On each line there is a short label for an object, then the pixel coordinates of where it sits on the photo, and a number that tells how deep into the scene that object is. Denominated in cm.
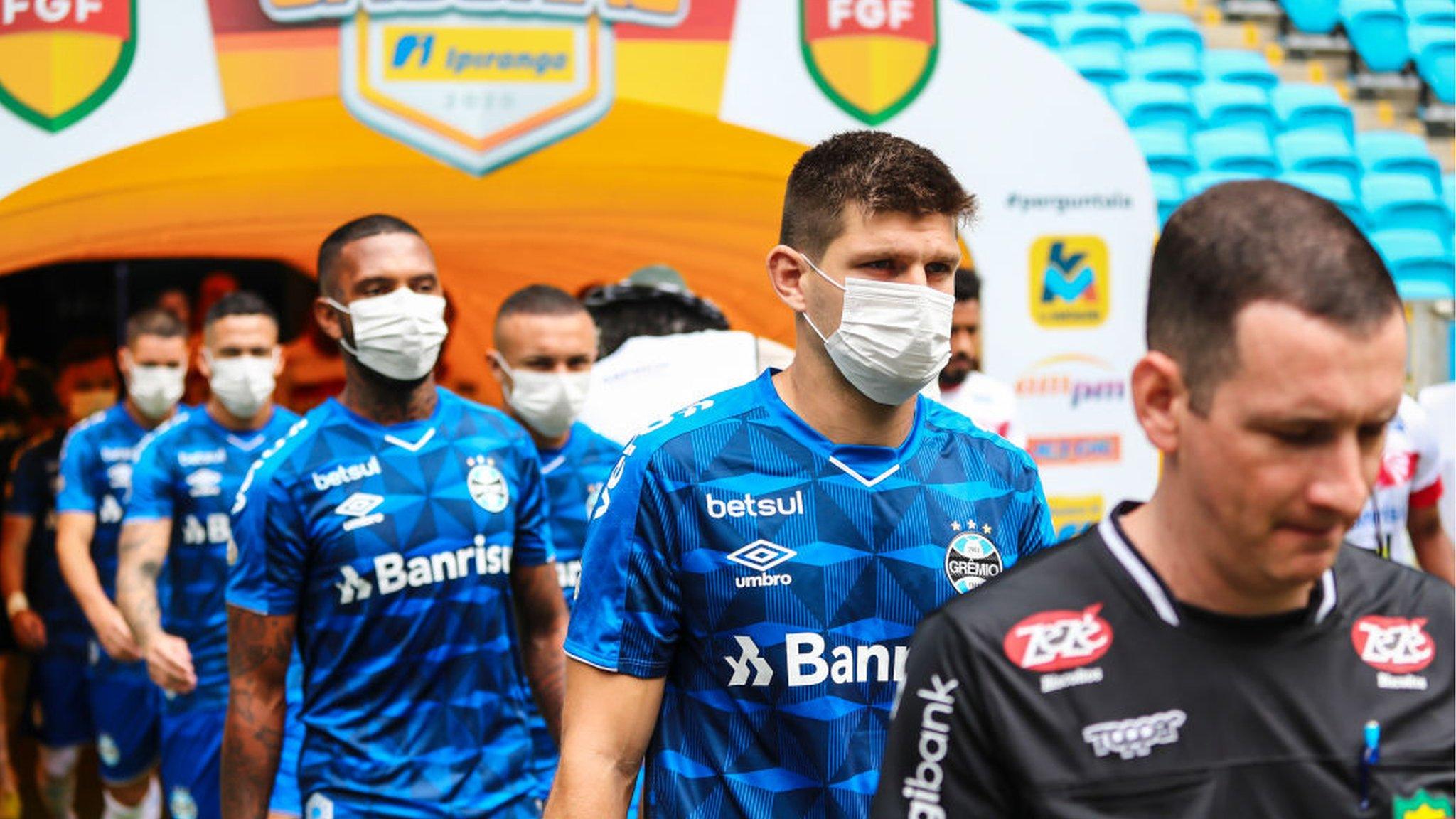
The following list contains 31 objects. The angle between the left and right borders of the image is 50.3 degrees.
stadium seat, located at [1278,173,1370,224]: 949
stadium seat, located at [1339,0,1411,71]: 1060
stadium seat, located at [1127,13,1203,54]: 984
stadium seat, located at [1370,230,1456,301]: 934
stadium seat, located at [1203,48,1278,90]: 989
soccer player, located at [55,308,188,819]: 714
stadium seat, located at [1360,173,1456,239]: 966
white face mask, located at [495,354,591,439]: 548
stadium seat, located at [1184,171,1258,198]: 890
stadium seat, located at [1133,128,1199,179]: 907
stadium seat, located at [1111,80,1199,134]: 922
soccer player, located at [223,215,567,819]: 362
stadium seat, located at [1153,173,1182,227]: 868
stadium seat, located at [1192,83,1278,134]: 938
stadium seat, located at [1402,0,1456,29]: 1082
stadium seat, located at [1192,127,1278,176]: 917
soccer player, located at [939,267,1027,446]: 597
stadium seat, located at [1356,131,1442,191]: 1008
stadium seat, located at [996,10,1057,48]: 908
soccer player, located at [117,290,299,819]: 604
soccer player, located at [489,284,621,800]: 526
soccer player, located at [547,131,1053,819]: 243
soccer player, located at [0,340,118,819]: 788
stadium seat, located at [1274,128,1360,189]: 970
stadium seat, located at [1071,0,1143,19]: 978
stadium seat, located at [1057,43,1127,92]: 927
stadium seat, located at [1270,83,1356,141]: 998
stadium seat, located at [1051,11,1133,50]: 953
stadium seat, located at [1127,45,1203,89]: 952
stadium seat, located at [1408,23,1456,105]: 1058
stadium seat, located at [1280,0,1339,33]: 1052
